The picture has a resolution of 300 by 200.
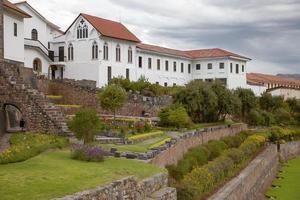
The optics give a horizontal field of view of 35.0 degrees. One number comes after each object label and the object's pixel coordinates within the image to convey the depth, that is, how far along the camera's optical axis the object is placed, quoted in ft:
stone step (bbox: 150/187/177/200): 44.70
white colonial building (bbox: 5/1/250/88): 156.46
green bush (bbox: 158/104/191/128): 103.91
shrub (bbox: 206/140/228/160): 90.77
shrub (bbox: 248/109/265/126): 157.58
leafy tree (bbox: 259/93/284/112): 181.98
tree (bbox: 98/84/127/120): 94.17
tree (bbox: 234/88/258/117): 156.59
